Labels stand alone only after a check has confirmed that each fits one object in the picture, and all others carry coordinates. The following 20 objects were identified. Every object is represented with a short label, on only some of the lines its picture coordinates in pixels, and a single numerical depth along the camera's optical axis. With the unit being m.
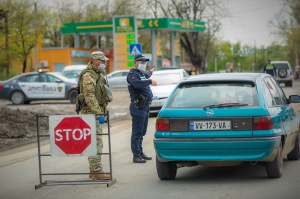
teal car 8.37
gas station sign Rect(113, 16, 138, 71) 48.84
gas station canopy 56.22
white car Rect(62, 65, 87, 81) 39.34
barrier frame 9.09
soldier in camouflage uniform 9.34
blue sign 29.14
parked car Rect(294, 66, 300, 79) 65.47
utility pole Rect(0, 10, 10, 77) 46.16
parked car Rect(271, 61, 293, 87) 41.78
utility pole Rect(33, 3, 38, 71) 53.00
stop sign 8.94
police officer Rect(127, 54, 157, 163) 10.91
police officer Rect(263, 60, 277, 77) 39.77
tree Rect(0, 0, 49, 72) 50.77
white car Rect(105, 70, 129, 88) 48.59
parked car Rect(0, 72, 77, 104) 31.50
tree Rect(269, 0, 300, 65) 76.94
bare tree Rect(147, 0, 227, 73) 67.93
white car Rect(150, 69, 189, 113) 21.14
